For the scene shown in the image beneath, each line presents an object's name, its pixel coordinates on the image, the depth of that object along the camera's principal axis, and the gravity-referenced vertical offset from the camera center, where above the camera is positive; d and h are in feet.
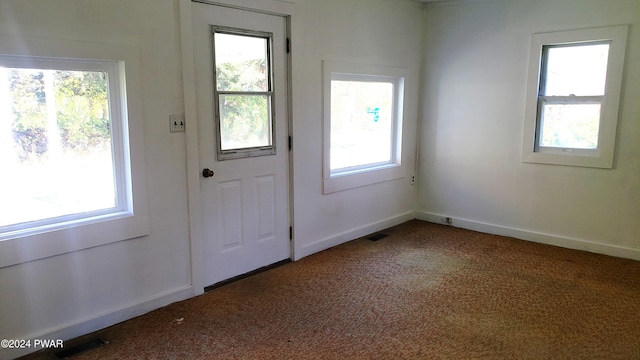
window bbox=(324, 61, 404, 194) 14.01 -0.34
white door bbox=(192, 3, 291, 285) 10.68 -0.57
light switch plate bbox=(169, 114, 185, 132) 9.94 -0.21
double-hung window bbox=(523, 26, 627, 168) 12.97 +0.58
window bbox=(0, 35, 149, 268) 8.04 -0.67
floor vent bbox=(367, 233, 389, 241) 15.34 -4.18
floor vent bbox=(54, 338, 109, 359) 8.32 -4.44
